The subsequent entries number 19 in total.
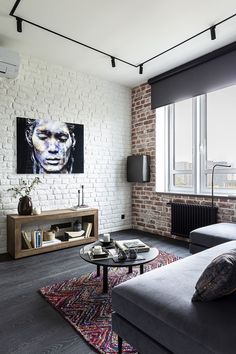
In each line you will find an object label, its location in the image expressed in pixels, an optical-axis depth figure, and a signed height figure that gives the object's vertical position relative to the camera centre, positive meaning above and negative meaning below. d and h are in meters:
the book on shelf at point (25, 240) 3.24 -0.84
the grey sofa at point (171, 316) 0.99 -0.64
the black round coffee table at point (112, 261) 1.96 -0.70
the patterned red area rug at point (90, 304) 1.60 -1.06
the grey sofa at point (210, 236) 2.55 -0.64
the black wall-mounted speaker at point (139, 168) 4.39 +0.17
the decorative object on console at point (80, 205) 3.81 -0.46
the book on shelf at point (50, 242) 3.37 -0.92
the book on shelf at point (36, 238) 3.28 -0.83
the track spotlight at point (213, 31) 2.80 +1.70
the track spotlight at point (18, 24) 2.64 +1.70
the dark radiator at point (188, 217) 3.55 -0.61
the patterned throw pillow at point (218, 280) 1.13 -0.49
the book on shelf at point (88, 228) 3.79 -0.80
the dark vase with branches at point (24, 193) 3.27 -0.22
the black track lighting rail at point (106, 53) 2.61 +1.75
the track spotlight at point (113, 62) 3.59 +1.73
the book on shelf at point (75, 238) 3.60 -0.92
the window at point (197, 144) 3.71 +0.57
